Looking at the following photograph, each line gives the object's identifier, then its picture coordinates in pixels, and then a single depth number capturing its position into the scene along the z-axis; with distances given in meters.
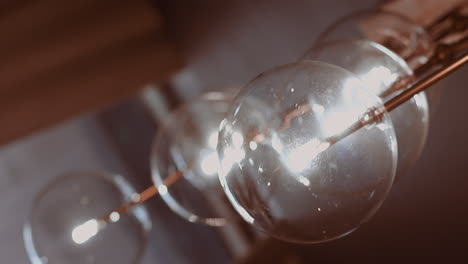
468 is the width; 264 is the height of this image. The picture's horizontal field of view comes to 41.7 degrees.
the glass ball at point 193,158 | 1.39
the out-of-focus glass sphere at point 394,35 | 1.14
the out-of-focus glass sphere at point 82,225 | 1.23
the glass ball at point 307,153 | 0.75
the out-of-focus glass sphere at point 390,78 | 0.96
